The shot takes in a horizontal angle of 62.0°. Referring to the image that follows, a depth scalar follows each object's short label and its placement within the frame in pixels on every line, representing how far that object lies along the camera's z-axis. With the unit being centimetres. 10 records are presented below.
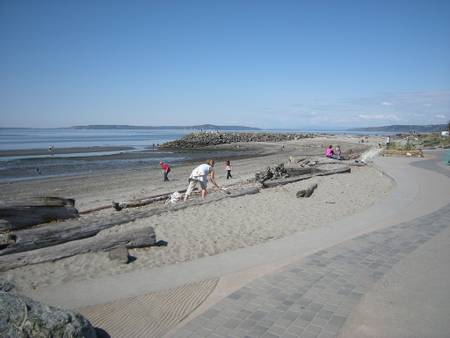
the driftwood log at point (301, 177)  1557
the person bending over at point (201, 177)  1284
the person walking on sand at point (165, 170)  2133
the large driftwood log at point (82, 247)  640
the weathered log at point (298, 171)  1809
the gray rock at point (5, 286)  453
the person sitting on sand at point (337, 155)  2711
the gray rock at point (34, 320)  311
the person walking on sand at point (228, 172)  2147
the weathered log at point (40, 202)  859
